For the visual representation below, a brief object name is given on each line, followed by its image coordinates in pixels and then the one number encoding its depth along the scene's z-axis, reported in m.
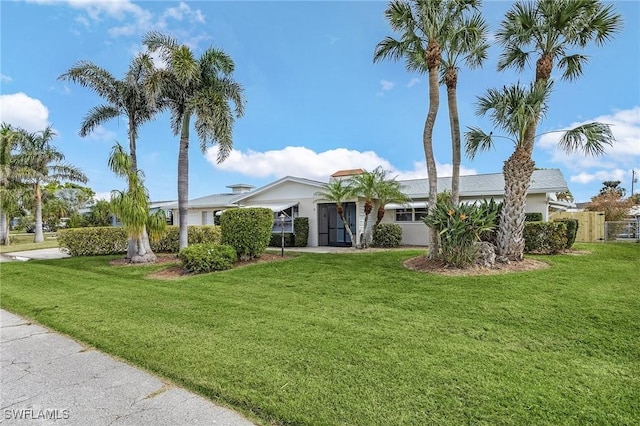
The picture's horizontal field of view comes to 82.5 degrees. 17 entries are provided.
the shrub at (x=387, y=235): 18.12
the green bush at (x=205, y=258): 11.63
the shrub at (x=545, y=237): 12.81
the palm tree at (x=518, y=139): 10.30
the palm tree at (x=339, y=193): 17.33
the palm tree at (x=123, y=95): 14.80
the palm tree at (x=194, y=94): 14.09
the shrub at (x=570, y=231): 13.71
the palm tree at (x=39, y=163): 28.62
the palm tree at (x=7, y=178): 26.91
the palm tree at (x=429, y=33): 11.02
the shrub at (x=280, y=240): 19.84
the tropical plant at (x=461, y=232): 10.05
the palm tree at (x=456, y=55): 11.47
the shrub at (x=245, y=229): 13.08
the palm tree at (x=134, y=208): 13.58
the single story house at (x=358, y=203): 17.95
